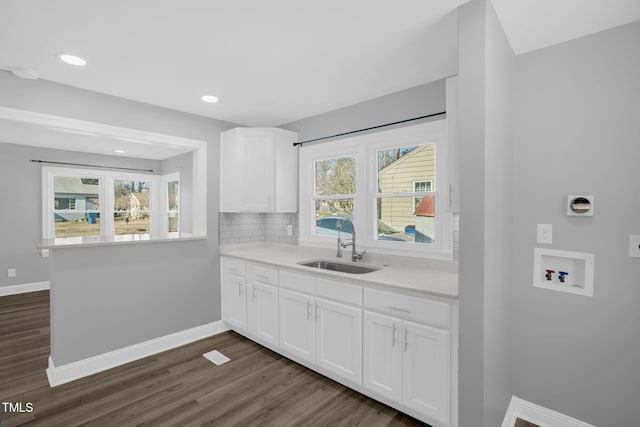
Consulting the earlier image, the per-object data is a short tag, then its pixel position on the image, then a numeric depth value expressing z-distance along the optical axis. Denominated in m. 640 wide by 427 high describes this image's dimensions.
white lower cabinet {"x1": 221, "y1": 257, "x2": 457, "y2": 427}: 1.93
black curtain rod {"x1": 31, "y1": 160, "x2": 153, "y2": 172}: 5.26
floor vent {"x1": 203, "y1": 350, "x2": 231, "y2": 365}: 2.97
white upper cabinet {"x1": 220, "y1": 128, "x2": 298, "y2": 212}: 3.55
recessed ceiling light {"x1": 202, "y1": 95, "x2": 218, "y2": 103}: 2.94
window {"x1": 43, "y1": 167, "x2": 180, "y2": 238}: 5.47
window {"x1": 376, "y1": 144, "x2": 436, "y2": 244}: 2.79
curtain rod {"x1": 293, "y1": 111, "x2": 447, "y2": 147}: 2.60
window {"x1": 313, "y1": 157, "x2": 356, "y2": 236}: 3.37
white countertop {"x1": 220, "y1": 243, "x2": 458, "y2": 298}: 2.09
